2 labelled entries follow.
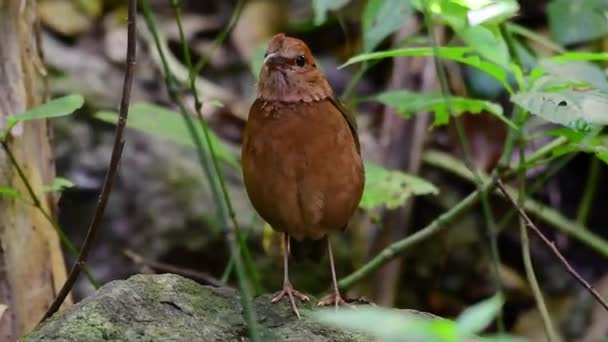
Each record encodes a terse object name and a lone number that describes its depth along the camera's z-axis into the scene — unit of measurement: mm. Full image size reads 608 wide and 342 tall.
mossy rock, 4266
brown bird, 5277
